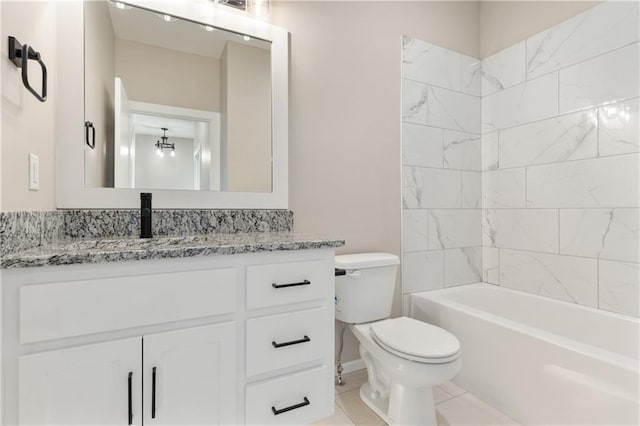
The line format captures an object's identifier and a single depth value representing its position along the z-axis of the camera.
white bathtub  1.26
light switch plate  1.00
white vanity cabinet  0.78
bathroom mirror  1.33
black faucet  1.24
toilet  1.35
